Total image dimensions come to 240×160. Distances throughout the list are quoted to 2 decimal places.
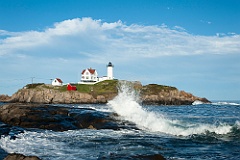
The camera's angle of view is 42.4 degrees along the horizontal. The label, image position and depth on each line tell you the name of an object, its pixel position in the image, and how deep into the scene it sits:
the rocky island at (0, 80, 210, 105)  106.76
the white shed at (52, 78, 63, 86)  129.12
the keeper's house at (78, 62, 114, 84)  131.50
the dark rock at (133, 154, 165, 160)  11.19
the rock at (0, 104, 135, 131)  22.21
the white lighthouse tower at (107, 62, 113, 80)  135.62
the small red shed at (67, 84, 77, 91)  113.74
